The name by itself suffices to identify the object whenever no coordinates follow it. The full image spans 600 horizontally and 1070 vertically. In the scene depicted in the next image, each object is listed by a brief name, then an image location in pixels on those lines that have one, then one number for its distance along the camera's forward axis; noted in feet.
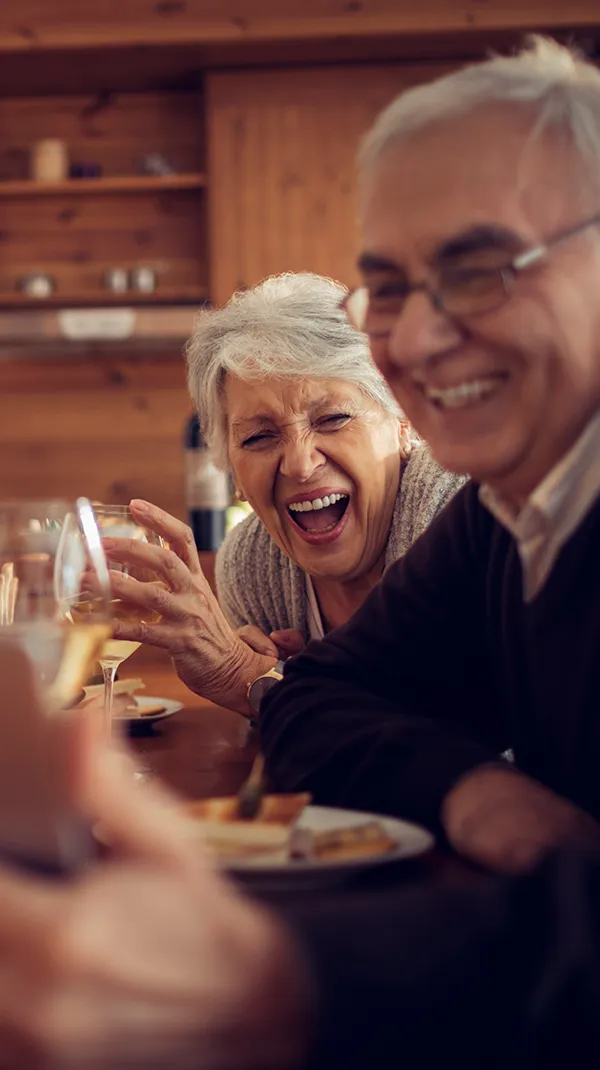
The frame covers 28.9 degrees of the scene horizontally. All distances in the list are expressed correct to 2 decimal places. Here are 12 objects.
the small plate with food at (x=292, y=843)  1.88
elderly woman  5.24
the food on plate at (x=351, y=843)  1.98
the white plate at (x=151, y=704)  3.97
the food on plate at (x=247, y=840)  1.98
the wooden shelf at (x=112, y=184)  14.19
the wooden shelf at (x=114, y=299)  14.40
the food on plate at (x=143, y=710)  4.11
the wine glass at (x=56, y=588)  1.61
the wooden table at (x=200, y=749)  3.12
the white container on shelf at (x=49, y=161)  14.38
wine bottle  8.84
